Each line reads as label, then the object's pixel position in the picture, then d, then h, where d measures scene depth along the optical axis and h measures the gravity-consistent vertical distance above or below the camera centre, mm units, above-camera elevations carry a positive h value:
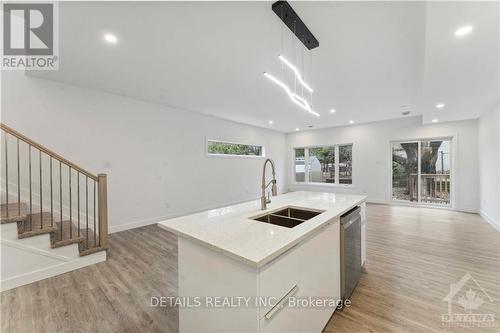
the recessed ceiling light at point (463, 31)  1744 +1199
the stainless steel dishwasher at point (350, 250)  1753 -818
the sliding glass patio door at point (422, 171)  5660 -209
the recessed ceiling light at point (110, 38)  2205 +1441
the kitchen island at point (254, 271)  968 -612
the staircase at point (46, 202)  2418 -547
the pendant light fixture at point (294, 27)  1776 +1408
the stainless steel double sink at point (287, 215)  1793 -478
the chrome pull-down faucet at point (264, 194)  1791 -273
